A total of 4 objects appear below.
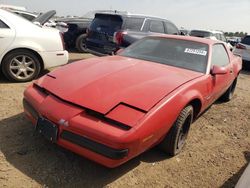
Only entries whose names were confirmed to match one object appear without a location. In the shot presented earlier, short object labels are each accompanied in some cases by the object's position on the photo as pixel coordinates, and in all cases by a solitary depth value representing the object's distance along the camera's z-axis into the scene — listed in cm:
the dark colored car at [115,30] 538
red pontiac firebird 190
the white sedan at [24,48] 387
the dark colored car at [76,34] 731
